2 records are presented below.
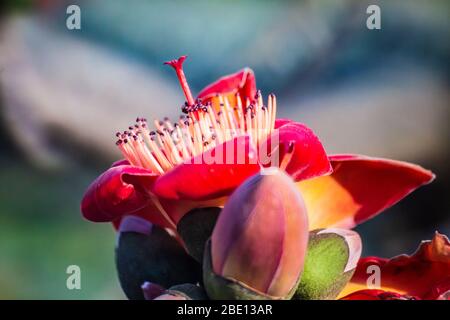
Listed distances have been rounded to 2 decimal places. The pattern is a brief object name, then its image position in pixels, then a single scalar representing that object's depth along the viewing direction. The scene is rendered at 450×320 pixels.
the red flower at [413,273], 0.44
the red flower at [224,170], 0.40
